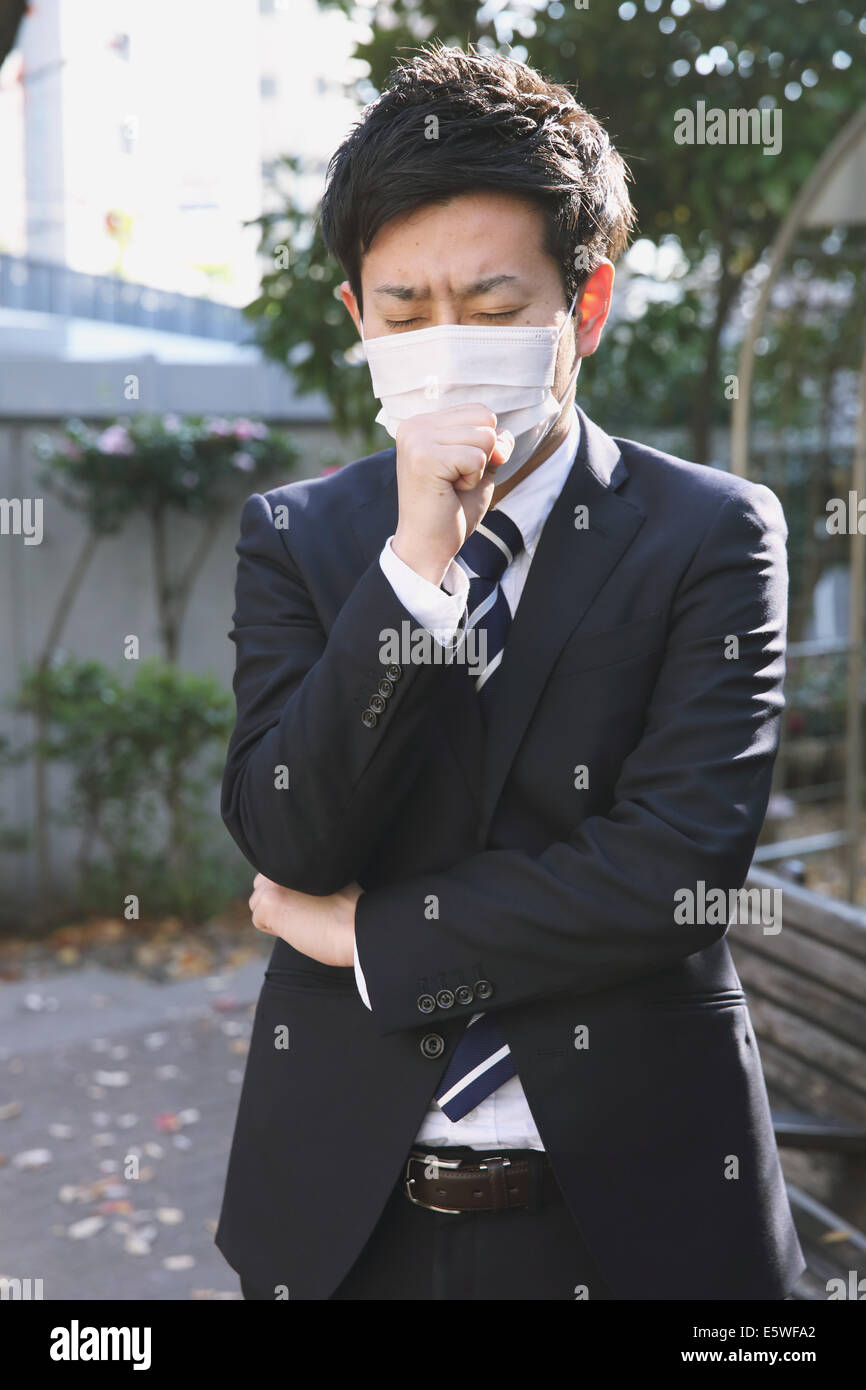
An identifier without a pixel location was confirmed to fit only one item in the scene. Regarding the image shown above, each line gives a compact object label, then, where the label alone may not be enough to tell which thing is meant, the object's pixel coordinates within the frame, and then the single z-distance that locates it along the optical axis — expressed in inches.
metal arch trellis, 148.5
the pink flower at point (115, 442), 248.7
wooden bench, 92.0
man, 53.4
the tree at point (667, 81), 172.6
